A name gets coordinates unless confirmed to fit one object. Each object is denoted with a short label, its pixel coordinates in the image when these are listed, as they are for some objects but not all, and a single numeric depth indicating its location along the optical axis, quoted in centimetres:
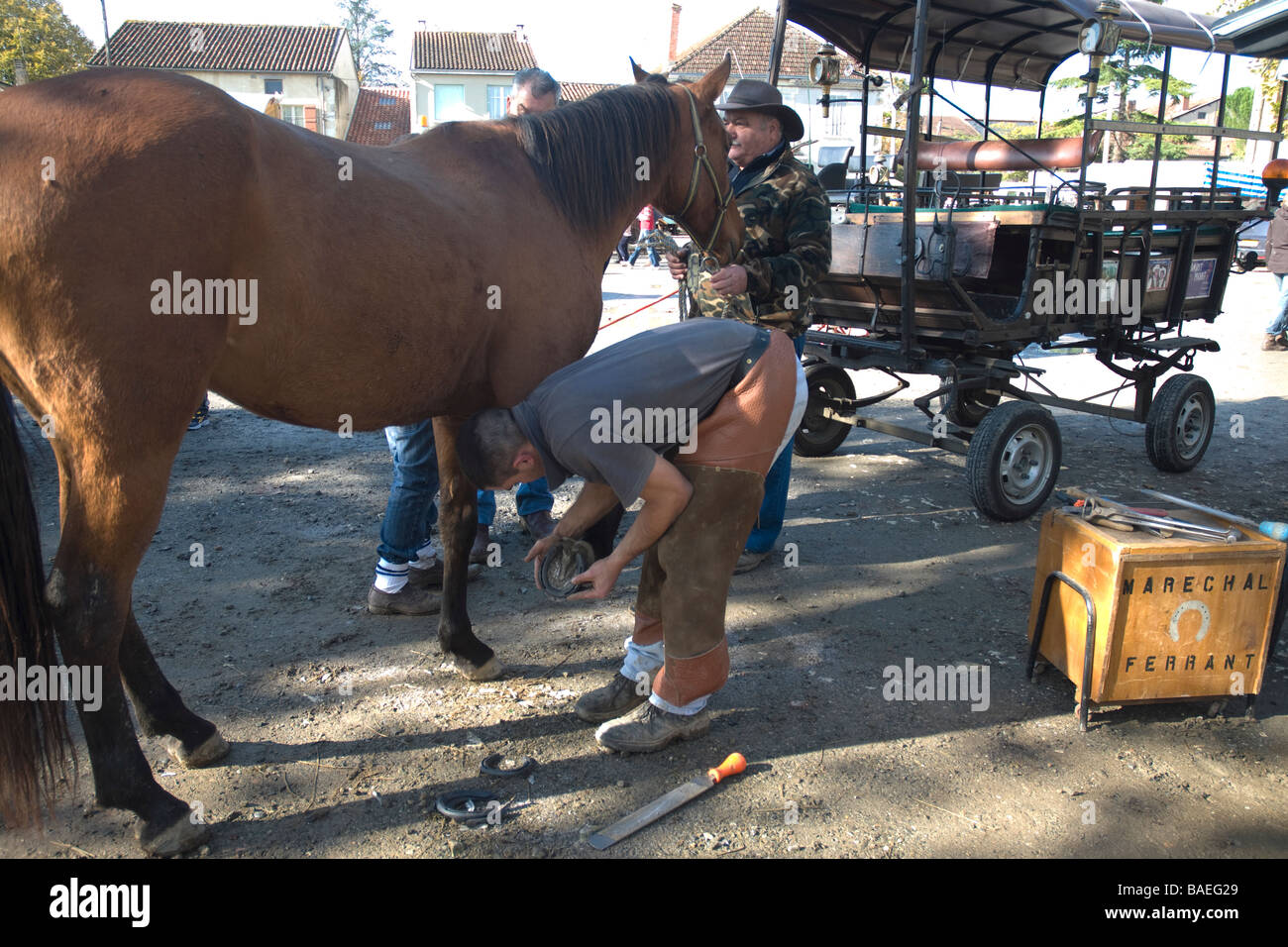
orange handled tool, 234
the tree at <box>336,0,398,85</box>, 6719
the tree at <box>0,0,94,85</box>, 2928
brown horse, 204
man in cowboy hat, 398
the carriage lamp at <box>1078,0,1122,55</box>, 439
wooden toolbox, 280
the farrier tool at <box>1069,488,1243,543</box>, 292
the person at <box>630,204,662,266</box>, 1905
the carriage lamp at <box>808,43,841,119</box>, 564
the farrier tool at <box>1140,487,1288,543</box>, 292
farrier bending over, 236
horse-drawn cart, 466
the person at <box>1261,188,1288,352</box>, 998
